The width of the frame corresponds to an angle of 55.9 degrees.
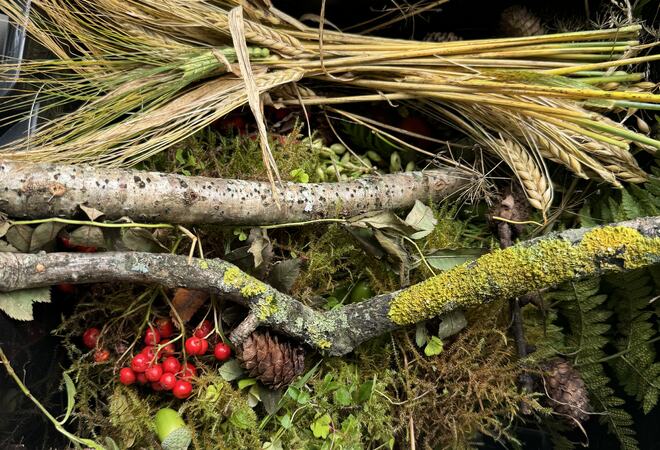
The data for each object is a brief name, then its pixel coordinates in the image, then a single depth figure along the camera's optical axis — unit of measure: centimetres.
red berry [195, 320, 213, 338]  31
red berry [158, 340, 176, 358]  31
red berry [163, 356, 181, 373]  30
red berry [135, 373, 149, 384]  30
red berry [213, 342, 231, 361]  31
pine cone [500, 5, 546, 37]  35
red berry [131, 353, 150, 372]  30
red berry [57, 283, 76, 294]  31
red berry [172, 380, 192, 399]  30
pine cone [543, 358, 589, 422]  34
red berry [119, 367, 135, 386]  30
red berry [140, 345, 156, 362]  30
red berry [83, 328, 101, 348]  31
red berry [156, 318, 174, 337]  31
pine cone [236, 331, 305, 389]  30
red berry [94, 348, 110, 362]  31
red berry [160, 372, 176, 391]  30
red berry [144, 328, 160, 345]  31
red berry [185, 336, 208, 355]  30
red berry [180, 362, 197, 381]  31
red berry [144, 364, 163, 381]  30
